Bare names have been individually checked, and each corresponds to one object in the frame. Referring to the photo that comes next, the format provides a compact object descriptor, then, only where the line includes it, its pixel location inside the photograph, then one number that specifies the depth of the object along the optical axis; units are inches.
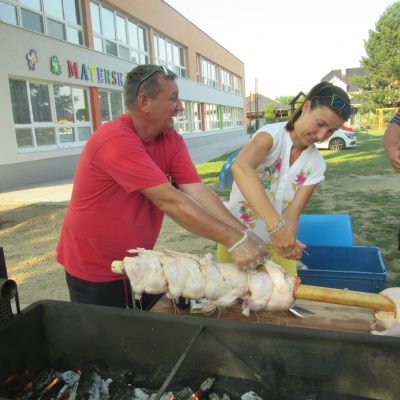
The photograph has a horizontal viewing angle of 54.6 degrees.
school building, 399.5
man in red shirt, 66.9
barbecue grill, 48.6
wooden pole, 55.7
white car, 708.7
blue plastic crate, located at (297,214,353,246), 140.5
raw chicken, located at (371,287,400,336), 57.3
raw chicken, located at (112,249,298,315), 60.2
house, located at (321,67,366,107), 2637.8
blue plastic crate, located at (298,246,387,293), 121.1
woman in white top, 79.6
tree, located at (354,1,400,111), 1600.6
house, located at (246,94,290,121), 1836.9
